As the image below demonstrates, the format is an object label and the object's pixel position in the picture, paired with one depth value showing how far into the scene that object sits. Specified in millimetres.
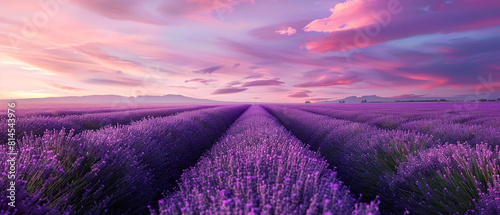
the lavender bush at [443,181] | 2379
